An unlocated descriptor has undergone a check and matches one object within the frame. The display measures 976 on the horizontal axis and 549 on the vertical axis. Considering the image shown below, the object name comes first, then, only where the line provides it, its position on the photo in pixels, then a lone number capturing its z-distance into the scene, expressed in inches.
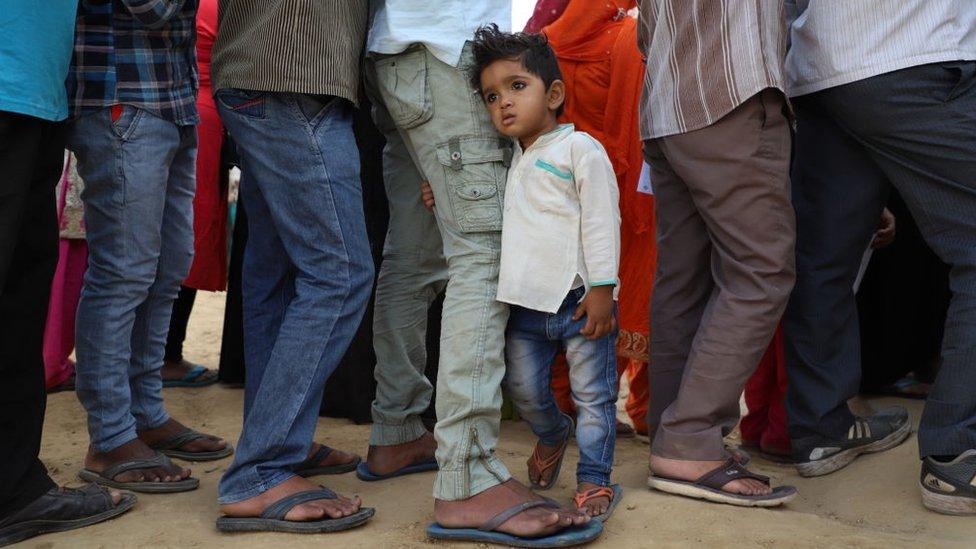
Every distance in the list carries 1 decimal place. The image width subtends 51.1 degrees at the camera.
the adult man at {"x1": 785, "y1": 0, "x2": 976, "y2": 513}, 102.2
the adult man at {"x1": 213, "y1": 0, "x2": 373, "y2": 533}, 99.9
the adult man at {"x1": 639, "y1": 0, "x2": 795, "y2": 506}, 103.4
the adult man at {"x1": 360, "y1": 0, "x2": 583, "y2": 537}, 96.6
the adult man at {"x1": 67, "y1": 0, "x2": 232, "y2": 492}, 109.1
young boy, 99.0
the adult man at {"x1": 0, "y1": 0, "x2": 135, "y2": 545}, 93.6
